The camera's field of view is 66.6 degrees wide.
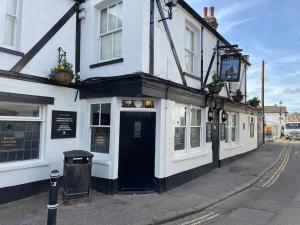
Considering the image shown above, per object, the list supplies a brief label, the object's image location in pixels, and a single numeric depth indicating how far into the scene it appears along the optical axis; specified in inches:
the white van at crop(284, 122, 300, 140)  1212.7
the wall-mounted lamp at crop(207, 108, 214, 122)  374.4
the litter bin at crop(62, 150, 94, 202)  226.5
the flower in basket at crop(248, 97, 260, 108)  582.5
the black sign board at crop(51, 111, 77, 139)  263.2
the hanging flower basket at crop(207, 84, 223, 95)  360.2
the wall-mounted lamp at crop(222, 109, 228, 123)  430.2
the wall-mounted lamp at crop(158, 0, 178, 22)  266.5
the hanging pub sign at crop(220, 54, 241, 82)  371.3
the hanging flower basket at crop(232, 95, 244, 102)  476.9
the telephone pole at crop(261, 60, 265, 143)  944.2
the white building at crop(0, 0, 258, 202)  236.5
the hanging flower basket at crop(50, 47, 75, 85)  254.0
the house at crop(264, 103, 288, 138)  1442.5
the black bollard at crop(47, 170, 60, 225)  150.2
